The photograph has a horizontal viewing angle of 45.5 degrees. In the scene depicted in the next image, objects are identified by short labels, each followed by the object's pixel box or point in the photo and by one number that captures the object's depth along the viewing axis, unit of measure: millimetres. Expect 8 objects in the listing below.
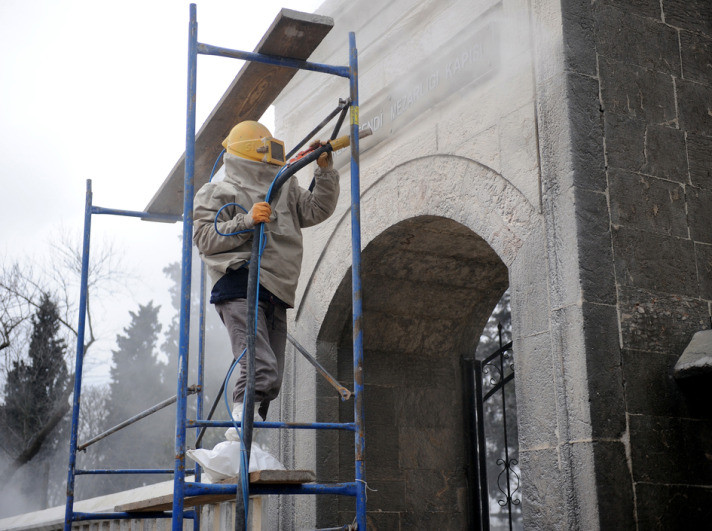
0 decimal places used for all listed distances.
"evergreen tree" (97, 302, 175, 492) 28469
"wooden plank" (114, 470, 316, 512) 3225
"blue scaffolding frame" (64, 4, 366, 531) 3332
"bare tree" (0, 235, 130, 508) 21375
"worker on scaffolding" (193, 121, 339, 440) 3770
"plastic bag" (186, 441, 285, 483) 3525
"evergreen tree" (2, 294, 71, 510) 22094
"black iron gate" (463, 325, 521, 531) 6430
